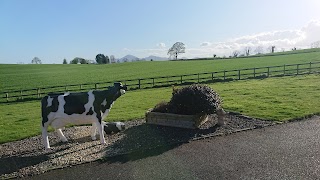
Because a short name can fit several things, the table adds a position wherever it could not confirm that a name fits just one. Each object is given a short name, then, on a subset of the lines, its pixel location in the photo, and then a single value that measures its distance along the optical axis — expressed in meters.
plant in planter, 7.70
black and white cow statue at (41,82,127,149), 6.66
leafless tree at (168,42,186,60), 99.49
